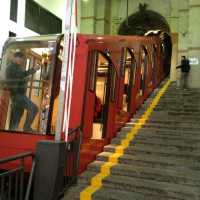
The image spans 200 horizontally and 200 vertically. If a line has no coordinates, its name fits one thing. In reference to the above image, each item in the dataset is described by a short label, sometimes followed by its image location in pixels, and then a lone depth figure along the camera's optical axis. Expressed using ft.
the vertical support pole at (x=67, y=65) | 10.93
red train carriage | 15.46
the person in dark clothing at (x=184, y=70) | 32.68
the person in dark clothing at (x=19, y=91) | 15.84
